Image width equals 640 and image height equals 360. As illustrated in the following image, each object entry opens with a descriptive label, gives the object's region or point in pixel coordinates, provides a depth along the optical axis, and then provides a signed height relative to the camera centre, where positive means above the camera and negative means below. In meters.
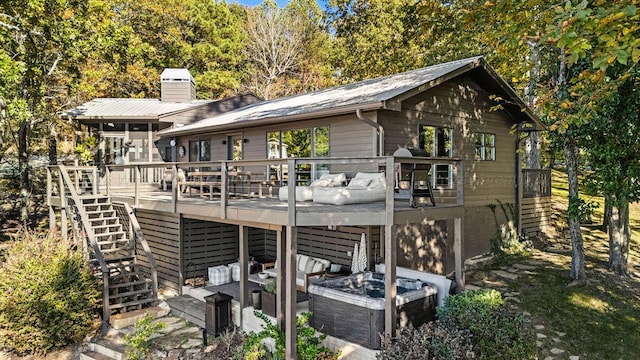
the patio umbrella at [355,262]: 8.59 -1.93
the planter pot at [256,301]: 8.05 -2.54
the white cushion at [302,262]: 9.48 -2.14
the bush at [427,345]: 5.55 -2.42
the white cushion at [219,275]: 10.55 -2.68
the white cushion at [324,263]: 9.27 -2.10
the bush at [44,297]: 7.65 -2.41
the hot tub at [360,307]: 6.28 -2.23
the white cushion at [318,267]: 9.21 -2.17
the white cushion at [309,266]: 9.38 -2.18
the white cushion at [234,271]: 10.76 -2.63
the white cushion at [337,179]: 8.81 -0.22
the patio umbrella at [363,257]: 8.55 -1.81
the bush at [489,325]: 6.27 -2.43
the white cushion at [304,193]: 8.09 -0.48
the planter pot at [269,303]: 7.67 -2.48
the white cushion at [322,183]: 8.80 -0.30
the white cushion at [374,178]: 7.76 -0.18
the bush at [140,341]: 6.28 -2.64
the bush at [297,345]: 6.23 -2.70
